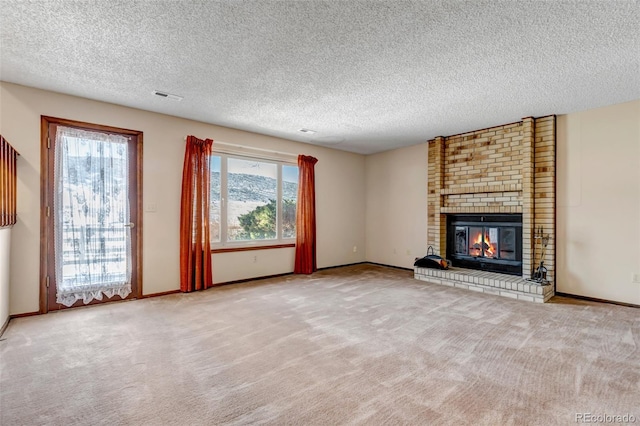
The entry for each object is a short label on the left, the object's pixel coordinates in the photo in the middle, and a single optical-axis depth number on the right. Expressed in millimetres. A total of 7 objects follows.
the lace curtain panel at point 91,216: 3639
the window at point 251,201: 4992
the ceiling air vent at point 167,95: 3552
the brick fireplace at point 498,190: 4340
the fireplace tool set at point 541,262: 4191
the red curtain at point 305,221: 5863
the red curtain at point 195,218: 4461
